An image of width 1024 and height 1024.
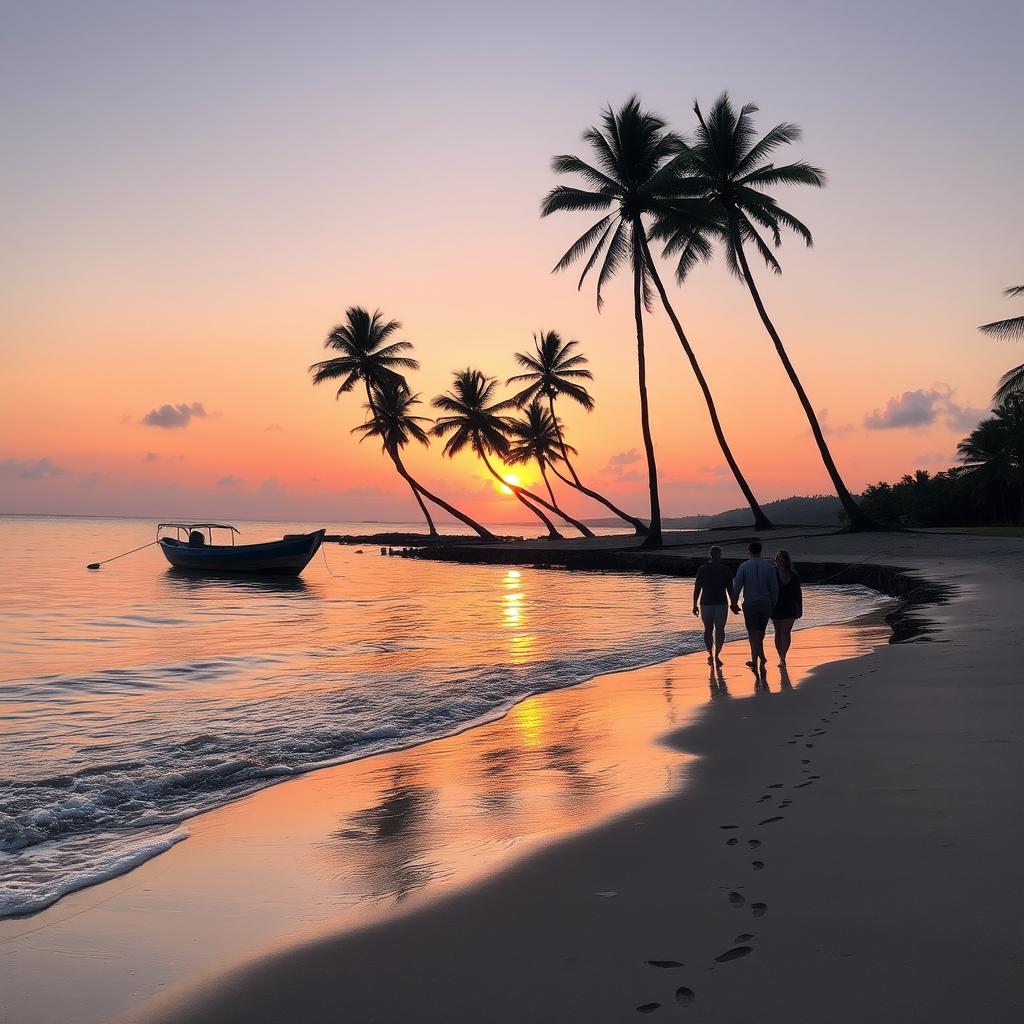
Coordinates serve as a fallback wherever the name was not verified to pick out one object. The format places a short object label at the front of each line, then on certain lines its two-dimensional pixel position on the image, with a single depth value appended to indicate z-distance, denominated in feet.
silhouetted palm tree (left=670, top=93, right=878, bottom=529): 123.54
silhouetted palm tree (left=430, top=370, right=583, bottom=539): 226.17
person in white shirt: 37.68
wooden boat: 141.18
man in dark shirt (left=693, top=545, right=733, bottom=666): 41.16
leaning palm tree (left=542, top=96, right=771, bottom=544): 126.41
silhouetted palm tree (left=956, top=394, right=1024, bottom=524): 166.50
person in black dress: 39.01
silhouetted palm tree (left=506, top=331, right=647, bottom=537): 217.56
